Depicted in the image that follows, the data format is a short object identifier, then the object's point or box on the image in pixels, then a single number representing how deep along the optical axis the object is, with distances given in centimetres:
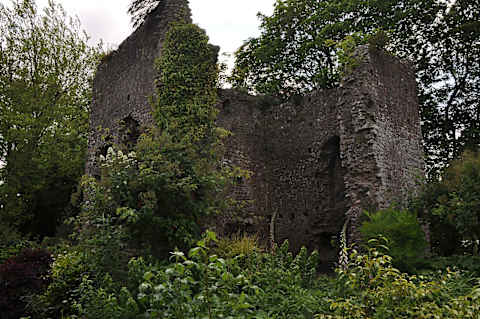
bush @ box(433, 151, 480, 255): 858
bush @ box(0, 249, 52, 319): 679
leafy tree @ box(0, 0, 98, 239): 1742
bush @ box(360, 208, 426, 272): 844
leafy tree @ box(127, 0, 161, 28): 1233
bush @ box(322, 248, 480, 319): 359
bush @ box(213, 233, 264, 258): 804
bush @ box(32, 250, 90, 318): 670
